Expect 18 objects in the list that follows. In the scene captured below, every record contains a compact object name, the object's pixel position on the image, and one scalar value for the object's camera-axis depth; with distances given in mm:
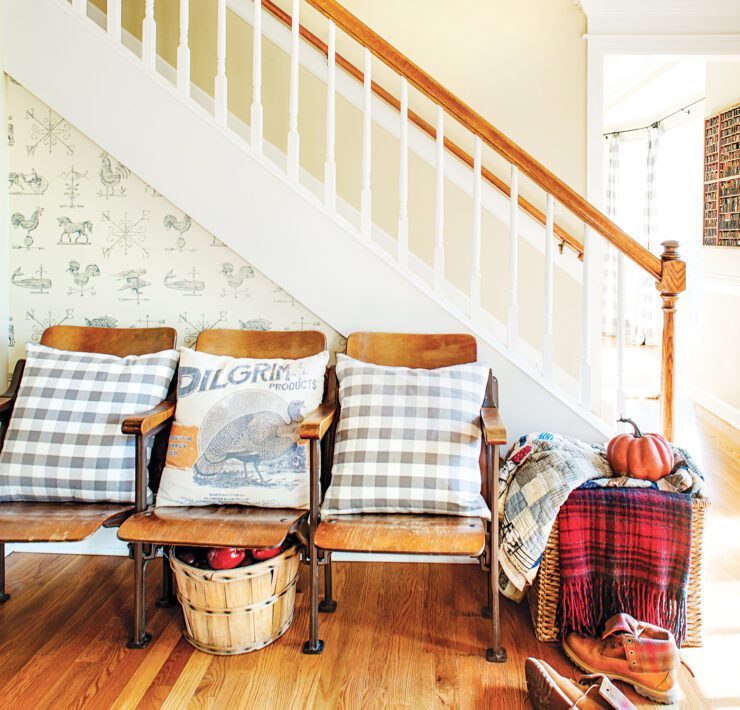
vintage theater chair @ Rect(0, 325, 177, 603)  2174
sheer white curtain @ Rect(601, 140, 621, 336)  8844
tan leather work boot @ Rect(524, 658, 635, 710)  1903
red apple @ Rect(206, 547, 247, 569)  2256
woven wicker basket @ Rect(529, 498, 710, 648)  2316
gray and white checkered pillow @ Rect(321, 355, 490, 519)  2318
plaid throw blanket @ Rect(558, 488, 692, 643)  2275
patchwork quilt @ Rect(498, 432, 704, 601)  2322
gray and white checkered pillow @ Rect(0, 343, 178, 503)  2426
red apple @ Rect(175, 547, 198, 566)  2309
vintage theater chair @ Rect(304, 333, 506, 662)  2109
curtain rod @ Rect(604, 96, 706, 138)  7325
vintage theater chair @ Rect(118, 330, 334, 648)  2143
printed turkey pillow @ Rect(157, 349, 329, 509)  2414
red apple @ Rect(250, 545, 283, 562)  2299
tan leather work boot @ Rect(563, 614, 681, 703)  2072
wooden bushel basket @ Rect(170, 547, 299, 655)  2221
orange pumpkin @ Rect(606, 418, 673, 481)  2367
